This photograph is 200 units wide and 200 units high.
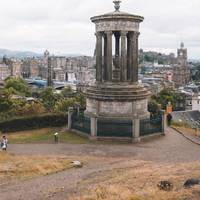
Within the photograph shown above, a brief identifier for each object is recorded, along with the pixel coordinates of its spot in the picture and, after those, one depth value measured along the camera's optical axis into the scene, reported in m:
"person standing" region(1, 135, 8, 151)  27.20
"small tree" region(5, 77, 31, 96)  100.61
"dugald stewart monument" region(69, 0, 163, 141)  30.48
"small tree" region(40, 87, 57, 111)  85.56
